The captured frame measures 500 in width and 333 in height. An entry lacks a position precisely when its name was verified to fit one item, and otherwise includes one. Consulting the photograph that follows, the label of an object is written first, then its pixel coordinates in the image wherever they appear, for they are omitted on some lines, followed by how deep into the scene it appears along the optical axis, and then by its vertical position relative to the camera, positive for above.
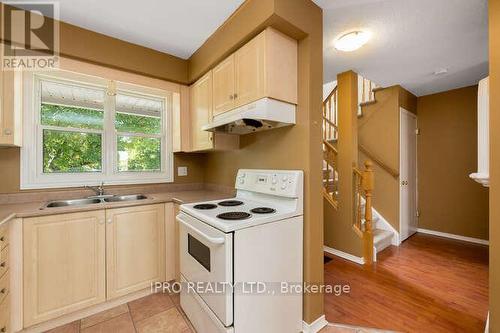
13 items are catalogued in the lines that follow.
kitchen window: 2.04 +0.38
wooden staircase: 2.77 -0.22
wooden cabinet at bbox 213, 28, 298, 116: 1.55 +0.74
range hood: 1.53 +0.38
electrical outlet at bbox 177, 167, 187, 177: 2.88 -0.05
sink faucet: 2.24 -0.22
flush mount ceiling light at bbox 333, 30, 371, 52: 2.02 +1.19
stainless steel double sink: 2.00 -0.32
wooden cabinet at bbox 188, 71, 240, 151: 2.26 +0.53
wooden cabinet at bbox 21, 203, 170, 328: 1.62 -0.75
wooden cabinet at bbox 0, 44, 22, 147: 1.66 +0.46
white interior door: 3.46 -0.15
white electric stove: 1.30 -0.62
